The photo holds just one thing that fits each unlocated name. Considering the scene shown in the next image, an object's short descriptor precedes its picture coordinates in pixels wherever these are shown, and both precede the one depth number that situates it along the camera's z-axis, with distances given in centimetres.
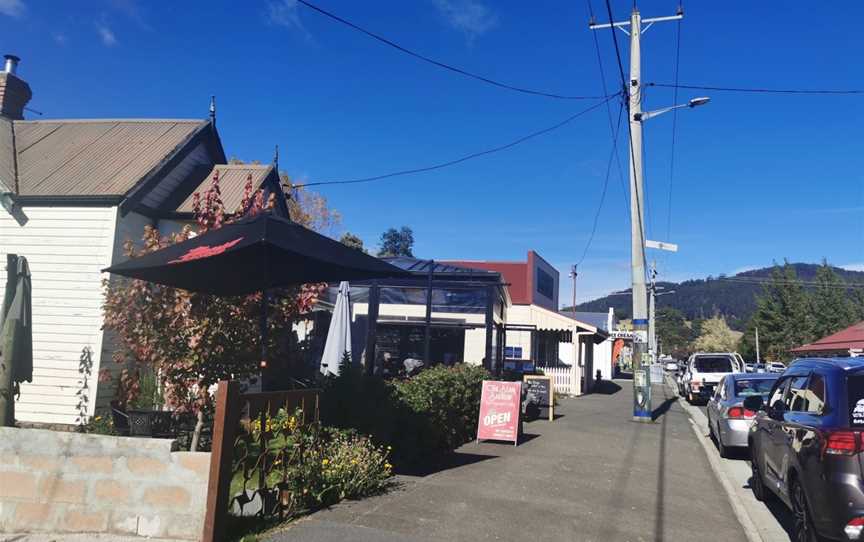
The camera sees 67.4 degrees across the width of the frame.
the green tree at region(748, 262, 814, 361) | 6406
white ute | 2377
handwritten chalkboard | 1501
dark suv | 464
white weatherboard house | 1021
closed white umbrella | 1150
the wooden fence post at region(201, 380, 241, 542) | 500
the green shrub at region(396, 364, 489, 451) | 916
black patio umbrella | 605
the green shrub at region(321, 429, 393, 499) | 630
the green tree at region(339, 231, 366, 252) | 3491
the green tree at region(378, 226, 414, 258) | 6811
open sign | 1073
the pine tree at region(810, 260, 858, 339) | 6312
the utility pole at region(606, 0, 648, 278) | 1256
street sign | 1903
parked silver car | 1079
